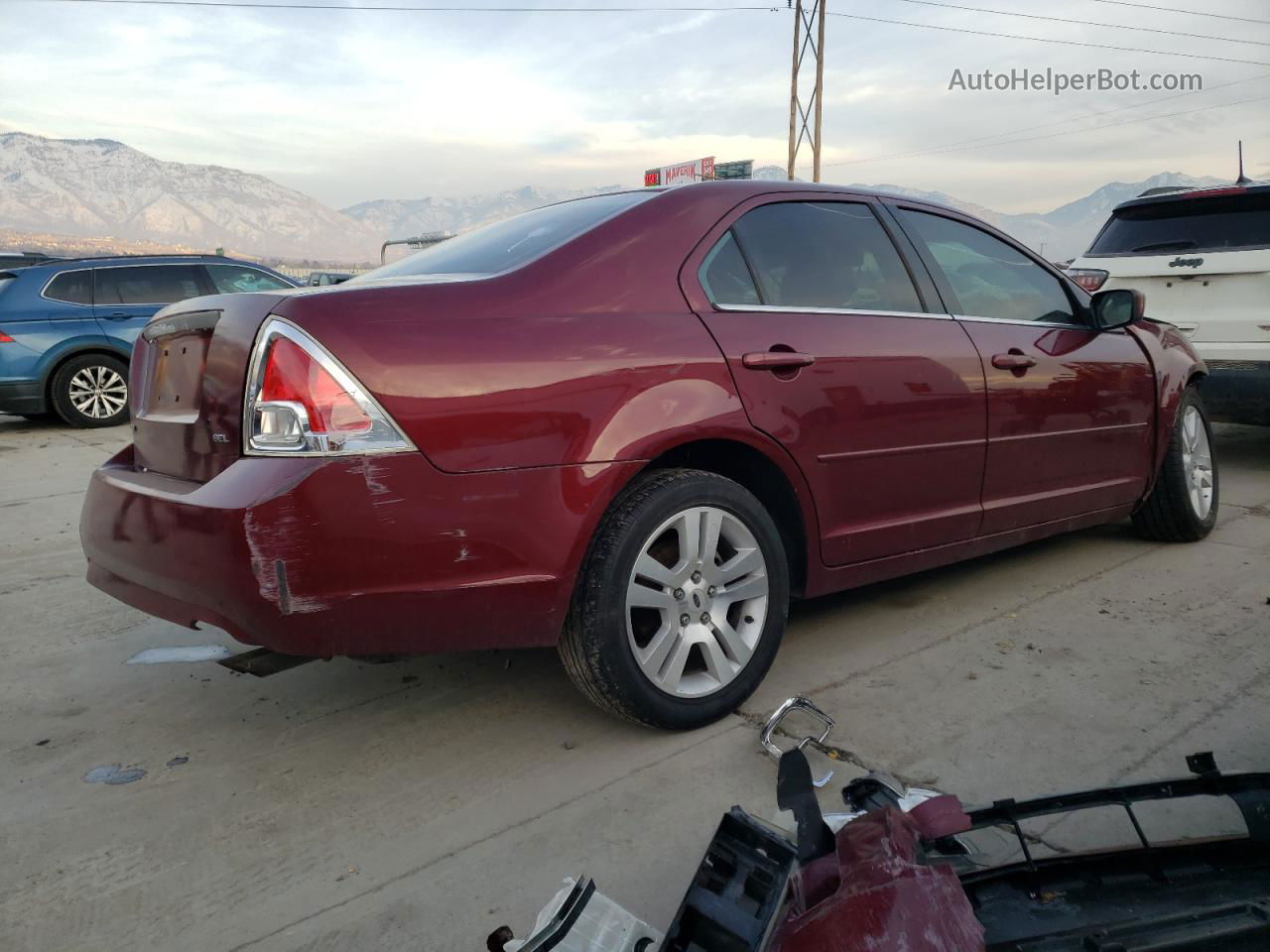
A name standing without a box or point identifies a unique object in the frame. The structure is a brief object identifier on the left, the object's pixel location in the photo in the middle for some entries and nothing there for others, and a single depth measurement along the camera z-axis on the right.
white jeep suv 5.66
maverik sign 54.49
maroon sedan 2.15
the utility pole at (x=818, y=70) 28.80
